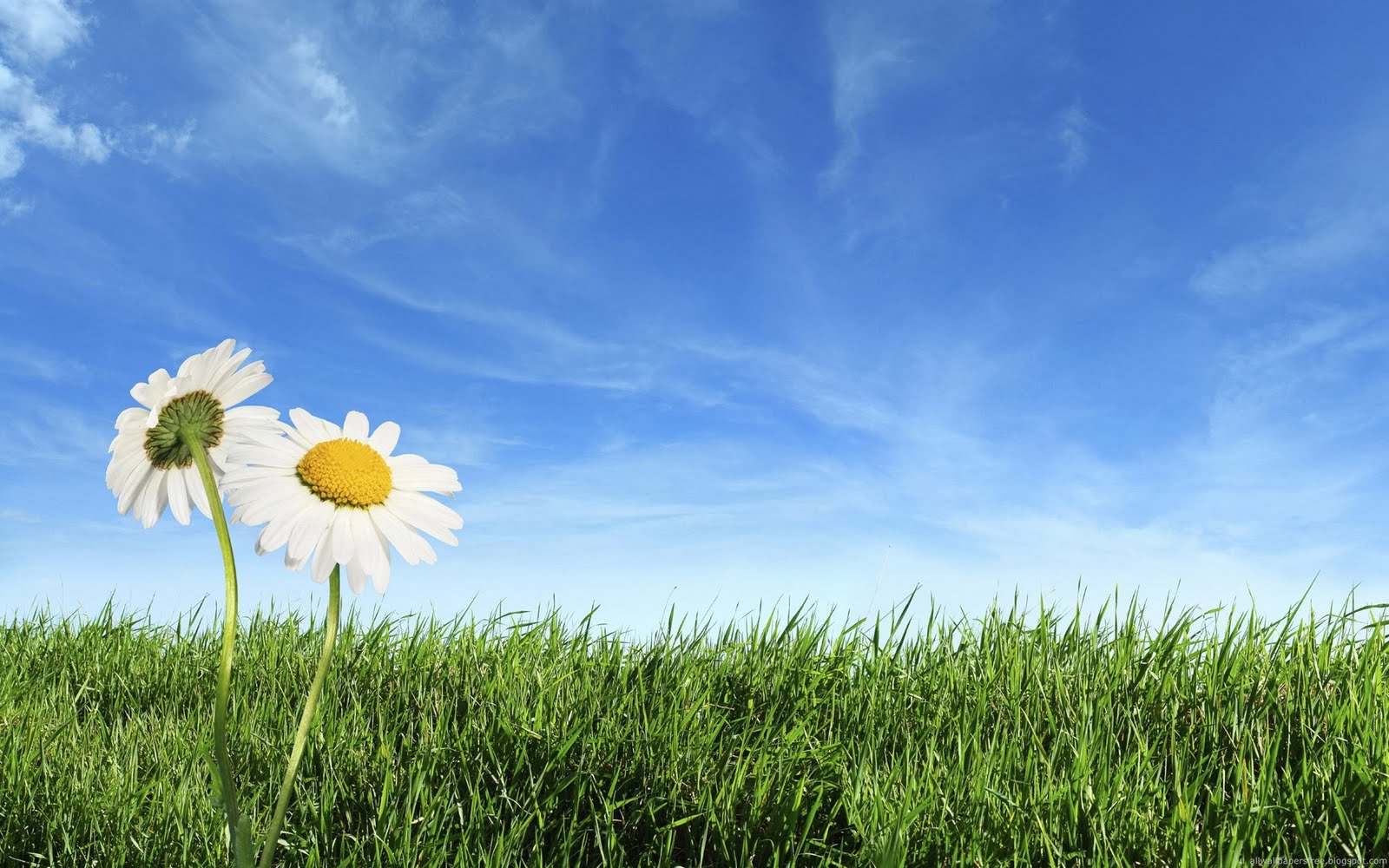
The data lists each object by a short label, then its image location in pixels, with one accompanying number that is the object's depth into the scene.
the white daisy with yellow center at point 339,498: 0.21
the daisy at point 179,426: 0.23
